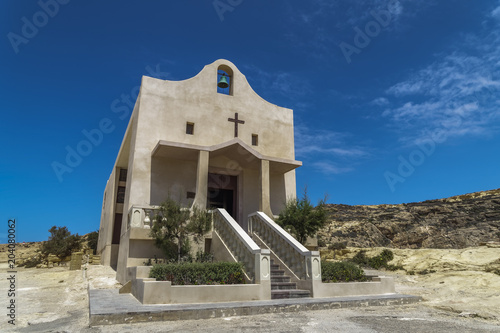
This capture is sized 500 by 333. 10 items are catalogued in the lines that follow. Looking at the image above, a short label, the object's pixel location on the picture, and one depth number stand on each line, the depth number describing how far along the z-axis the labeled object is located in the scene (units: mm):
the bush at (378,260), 18469
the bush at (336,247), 25838
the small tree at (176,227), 11367
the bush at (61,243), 31547
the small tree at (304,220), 13500
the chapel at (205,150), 13781
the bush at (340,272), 10659
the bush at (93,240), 33772
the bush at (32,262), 27953
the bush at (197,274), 8961
